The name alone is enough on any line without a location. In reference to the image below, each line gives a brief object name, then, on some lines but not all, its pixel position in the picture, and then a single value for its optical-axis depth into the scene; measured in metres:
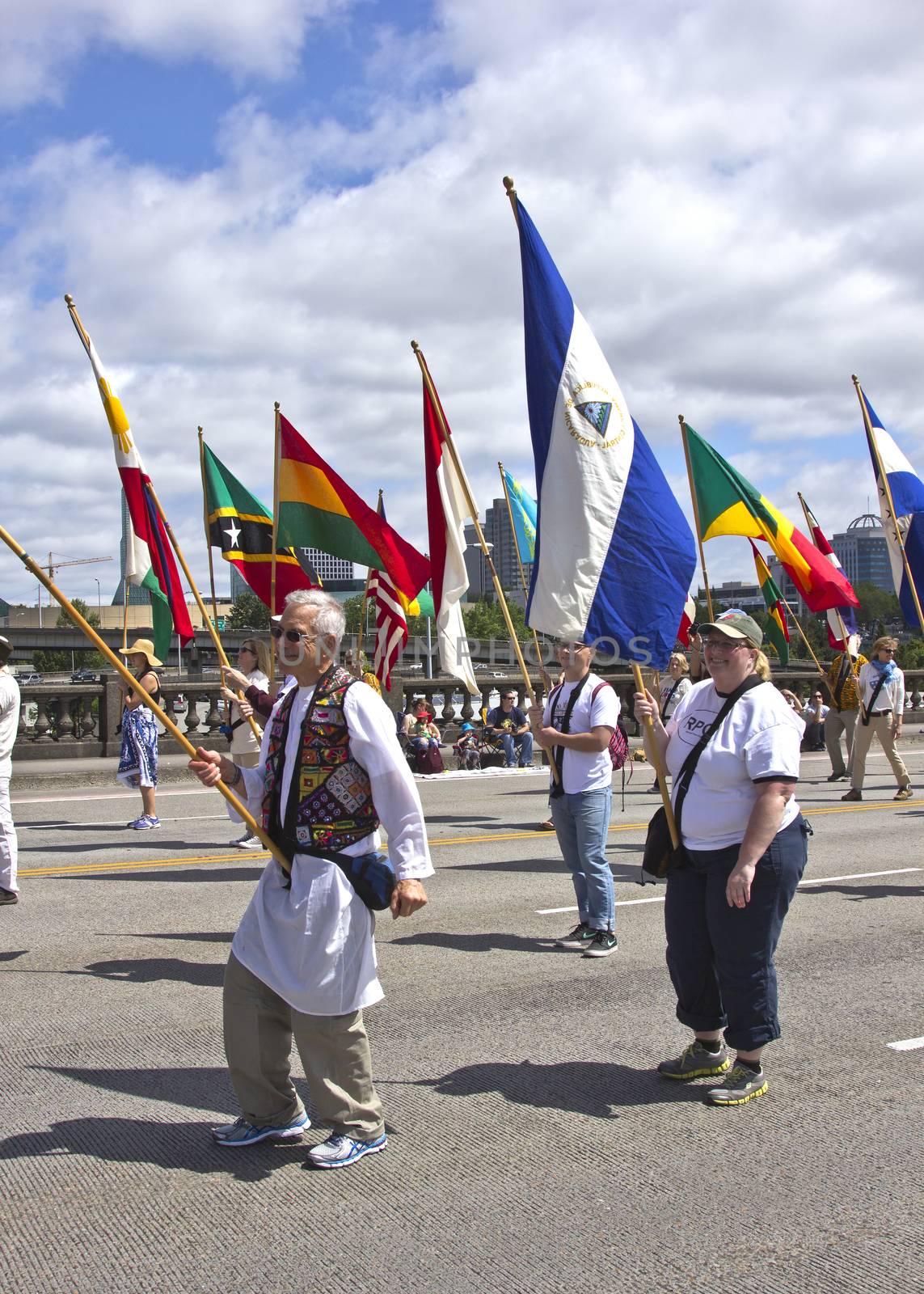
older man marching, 3.90
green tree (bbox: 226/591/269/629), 137.75
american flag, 14.85
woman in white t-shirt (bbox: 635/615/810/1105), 4.41
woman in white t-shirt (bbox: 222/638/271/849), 10.61
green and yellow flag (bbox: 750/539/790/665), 19.42
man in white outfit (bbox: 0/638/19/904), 7.88
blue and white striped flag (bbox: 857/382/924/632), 13.55
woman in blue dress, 12.63
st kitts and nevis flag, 12.81
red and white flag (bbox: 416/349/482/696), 10.49
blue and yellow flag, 16.17
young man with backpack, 7.10
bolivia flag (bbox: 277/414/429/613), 12.80
